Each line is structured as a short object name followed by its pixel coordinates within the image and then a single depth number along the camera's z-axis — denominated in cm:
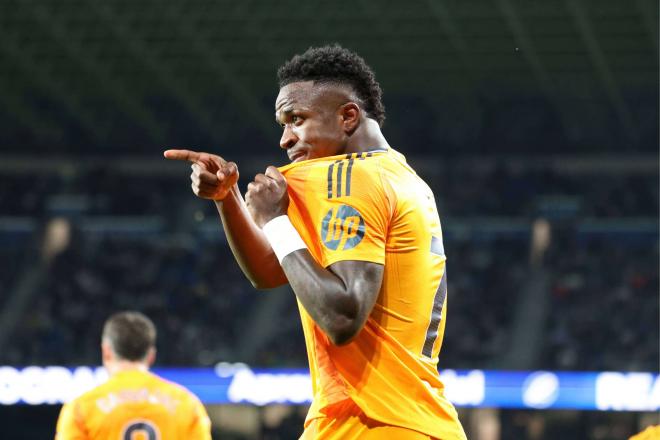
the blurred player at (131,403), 1080
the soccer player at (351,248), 562
